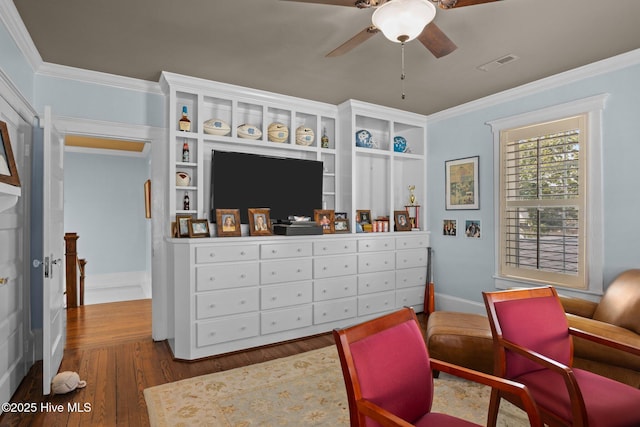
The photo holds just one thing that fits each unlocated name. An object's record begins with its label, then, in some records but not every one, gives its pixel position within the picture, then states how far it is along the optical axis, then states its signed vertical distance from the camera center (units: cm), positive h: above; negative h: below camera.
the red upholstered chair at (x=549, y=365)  155 -75
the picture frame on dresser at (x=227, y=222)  358 -8
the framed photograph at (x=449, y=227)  463 -16
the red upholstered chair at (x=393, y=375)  131 -63
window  333 +18
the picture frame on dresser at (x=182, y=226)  347 -12
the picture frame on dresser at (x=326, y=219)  416 -6
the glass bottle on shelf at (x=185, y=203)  371 +11
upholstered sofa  234 -78
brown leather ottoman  264 -95
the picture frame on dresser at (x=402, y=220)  471 -7
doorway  663 +4
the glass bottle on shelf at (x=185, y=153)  365 +60
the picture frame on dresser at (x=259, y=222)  372 -8
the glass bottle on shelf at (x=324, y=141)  448 +89
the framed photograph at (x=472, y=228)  436 -16
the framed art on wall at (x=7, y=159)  206 +31
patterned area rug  229 -128
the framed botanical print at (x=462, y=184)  438 +38
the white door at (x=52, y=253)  253 -31
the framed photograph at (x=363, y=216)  461 -2
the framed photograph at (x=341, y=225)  425 -13
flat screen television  376 +33
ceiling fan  181 +103
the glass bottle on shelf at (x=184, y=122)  361 +90
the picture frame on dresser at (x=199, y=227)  343 -13
